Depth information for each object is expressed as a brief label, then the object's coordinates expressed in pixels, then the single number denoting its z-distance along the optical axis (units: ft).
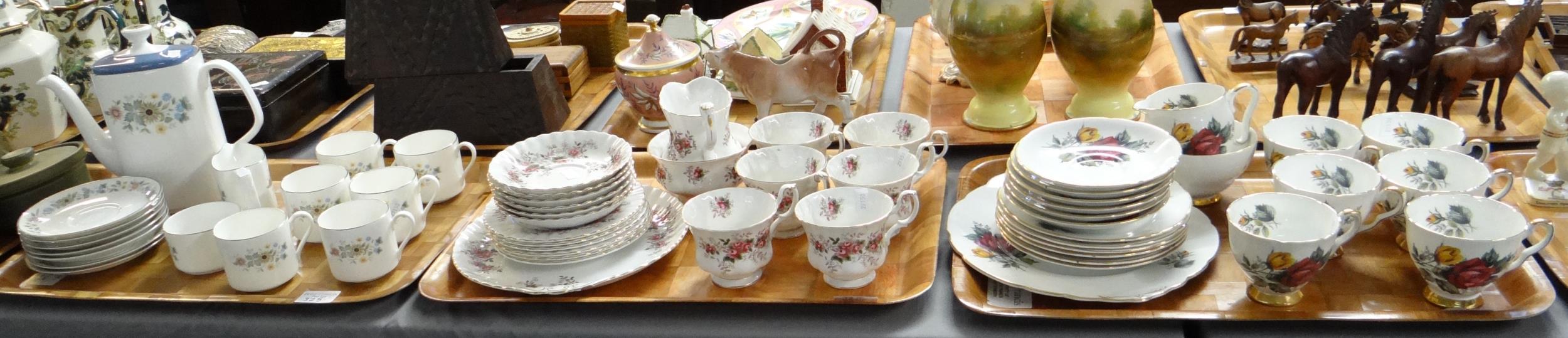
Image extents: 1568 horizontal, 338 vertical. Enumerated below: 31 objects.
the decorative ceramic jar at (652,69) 5.27
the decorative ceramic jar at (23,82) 4.88
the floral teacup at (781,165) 4.03
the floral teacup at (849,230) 3.35
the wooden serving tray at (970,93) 5.24
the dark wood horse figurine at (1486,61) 4.43
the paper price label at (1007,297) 3.31
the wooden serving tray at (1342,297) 3.12
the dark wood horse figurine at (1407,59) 4.52
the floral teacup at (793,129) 4.45
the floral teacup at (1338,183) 3.41
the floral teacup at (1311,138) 3.92
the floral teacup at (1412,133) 3.92
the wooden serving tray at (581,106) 5.53
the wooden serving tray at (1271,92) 4.67
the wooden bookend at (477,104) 5.01
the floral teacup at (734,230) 3.39
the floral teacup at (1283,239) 3.03
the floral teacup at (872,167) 3.97
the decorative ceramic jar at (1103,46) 4.79
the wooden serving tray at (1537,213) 3.31
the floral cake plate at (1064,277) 3.28
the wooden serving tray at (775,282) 3.47
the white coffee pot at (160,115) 4.14
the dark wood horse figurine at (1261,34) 5.92
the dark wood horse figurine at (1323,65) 4.47
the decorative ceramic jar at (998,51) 4.78
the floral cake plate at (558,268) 3.60
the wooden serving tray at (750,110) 5.42
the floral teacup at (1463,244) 2.97
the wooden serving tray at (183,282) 3.71
